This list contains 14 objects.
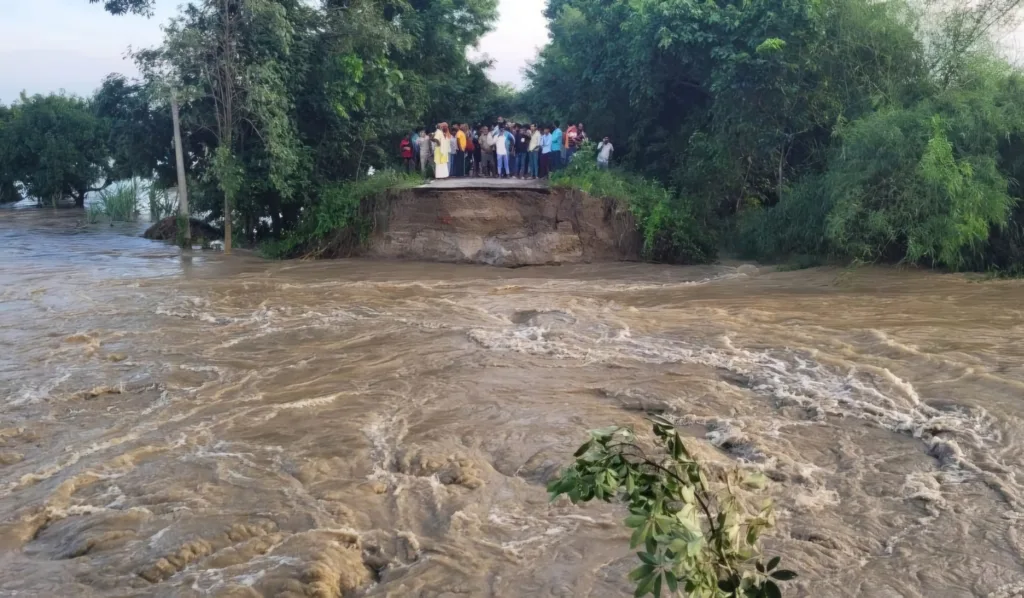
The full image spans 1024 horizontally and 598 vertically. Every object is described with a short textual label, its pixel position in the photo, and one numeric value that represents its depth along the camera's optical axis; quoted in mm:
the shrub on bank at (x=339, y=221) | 19578
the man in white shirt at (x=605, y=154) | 20516
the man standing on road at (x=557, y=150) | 20500
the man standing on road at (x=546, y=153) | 20594
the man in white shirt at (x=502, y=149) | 20891
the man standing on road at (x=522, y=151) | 20875
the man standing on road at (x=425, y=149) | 21531
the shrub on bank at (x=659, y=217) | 18531
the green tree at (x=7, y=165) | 32594
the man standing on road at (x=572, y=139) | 20812
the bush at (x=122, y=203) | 28844
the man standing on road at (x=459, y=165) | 22614
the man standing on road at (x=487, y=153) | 21559
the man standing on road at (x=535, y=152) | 20578
